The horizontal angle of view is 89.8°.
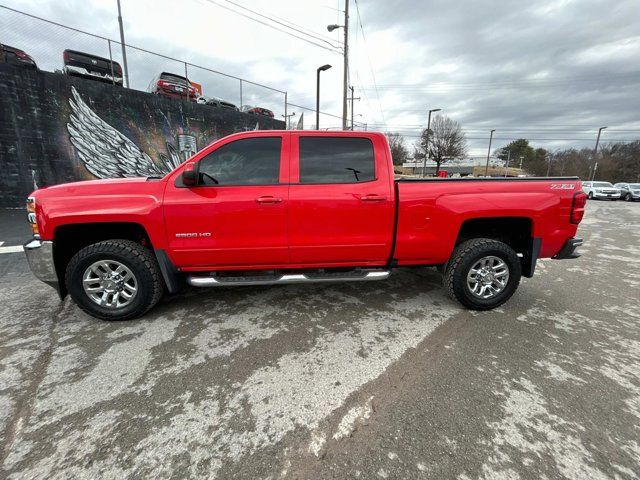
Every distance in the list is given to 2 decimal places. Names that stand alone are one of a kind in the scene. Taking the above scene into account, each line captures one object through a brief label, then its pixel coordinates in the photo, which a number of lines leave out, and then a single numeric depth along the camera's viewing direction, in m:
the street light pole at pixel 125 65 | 12.72
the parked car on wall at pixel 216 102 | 15.91
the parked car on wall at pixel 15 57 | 10.00
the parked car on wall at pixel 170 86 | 14.23
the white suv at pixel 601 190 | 25.06
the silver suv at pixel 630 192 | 24.25
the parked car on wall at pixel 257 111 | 18.80
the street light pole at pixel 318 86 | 17.11
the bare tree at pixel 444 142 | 54.53
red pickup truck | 3.15
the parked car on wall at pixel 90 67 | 11.37
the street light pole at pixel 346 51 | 16.08
